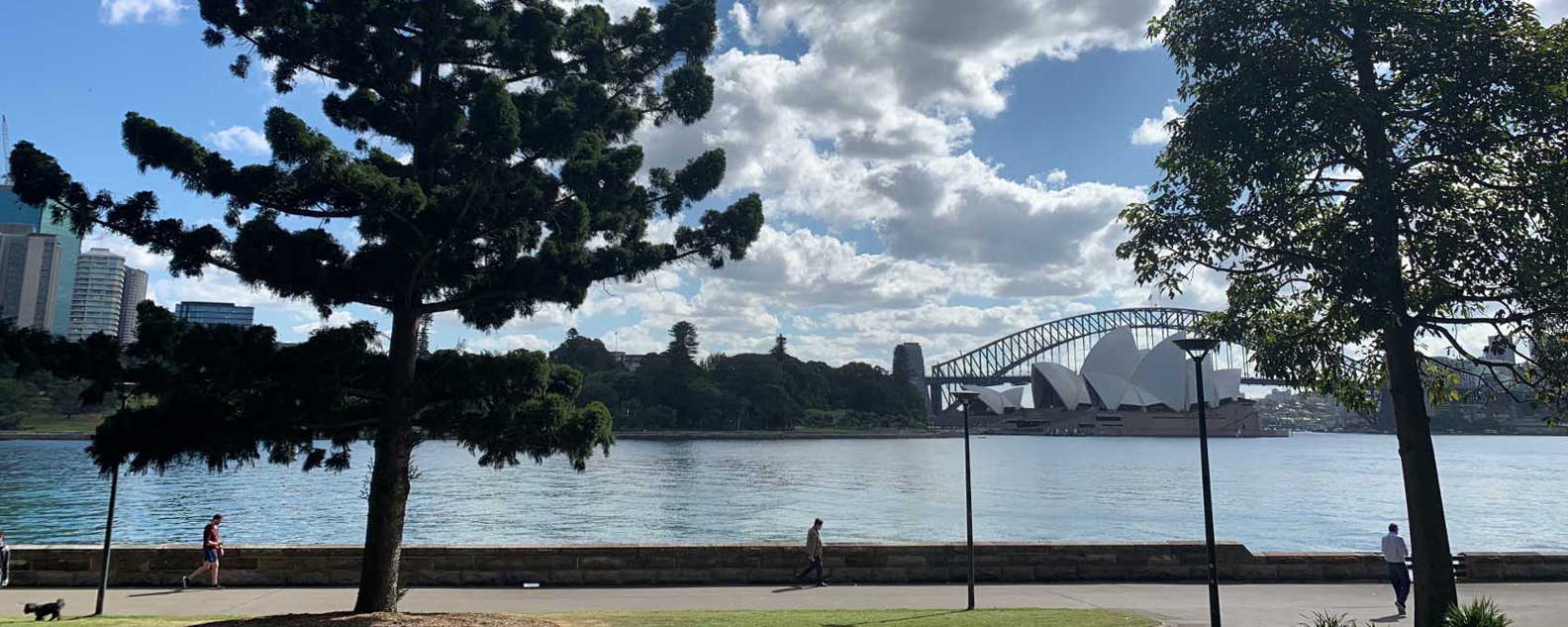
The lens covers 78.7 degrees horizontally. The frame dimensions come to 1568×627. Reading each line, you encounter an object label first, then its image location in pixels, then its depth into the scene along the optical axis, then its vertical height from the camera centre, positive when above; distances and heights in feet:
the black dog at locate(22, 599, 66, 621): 37.47 -7.35
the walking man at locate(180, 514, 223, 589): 48.65 -6.49
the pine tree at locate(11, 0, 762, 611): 33.47 +8.61
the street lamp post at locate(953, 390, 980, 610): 45.24 -3.57
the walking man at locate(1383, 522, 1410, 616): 45.80 -5.87
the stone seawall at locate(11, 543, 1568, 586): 50.42 -7.15
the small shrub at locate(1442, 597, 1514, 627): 31.30 -5.64
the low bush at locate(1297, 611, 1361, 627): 34.78 -7.23
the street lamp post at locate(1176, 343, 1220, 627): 39.47 +3.29
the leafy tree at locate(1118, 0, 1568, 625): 31.99 +9.60
